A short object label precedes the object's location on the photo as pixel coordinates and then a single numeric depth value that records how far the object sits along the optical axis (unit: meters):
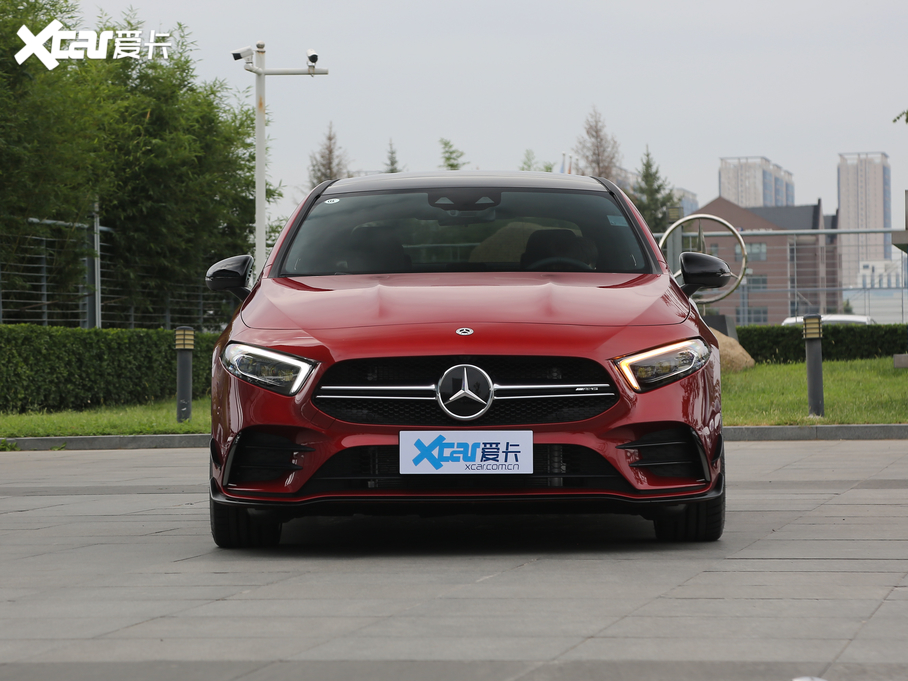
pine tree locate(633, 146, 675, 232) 78.00
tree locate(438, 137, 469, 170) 56.75
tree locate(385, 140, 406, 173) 83.84
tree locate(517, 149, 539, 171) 62.38
